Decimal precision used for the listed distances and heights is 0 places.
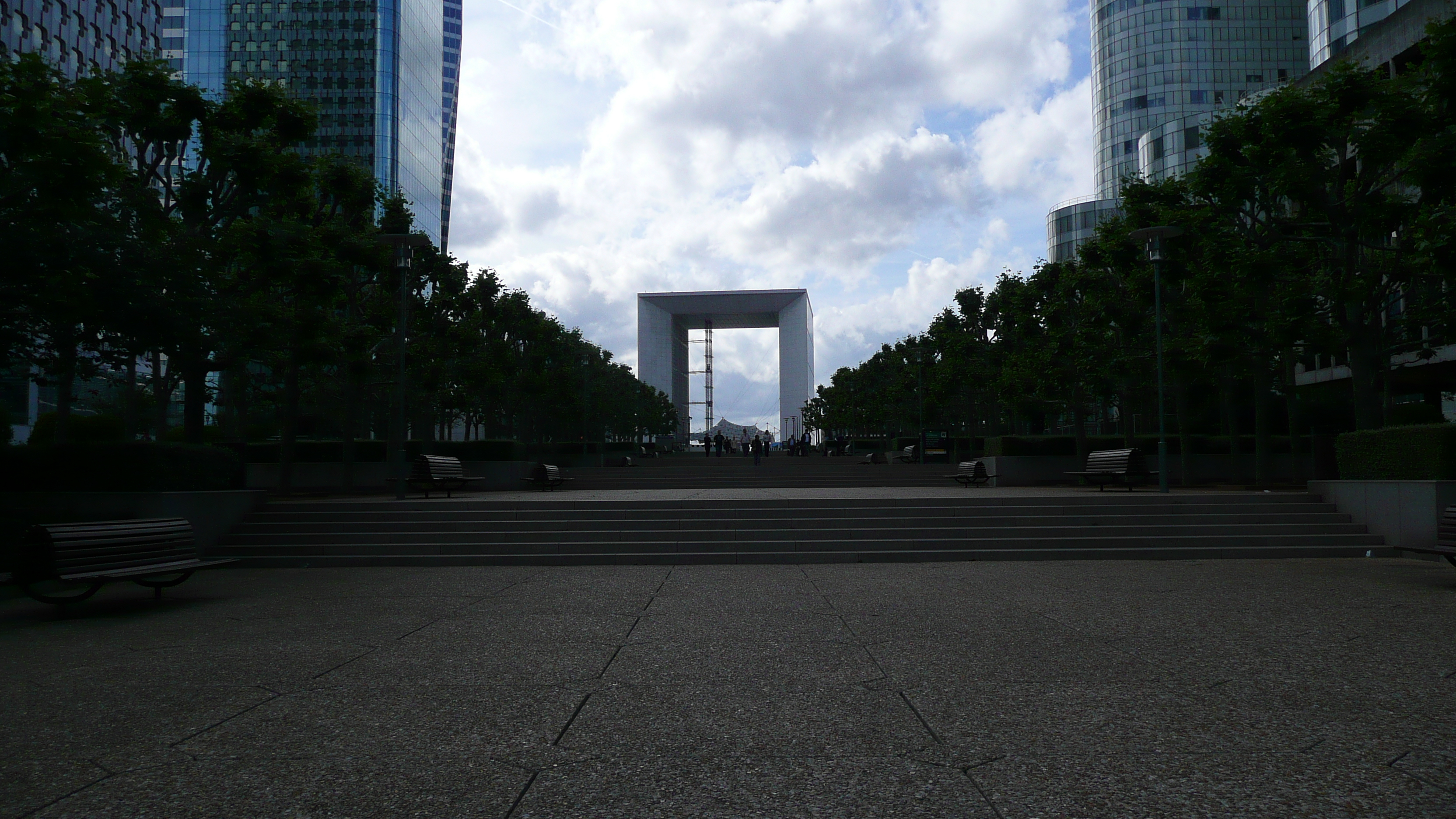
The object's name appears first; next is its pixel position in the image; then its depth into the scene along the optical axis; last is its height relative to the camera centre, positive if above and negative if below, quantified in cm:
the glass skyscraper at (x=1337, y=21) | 5028 +2292
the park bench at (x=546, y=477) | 2689 -66
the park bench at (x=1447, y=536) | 1042 -97
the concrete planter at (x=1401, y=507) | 1408 -90
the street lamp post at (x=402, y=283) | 1962 +366
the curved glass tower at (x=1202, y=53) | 9094 +3709
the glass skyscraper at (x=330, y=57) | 8456 +3475
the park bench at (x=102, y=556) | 933 -101
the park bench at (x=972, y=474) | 2612 -65
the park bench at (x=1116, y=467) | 2091 -38
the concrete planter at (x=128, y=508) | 1276 -75
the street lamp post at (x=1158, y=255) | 2045 +424
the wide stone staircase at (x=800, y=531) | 1443 -127
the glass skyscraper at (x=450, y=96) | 11781 +5260
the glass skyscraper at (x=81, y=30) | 5565 +2687
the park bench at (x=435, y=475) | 2120 -47
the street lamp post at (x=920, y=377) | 4461 +405
